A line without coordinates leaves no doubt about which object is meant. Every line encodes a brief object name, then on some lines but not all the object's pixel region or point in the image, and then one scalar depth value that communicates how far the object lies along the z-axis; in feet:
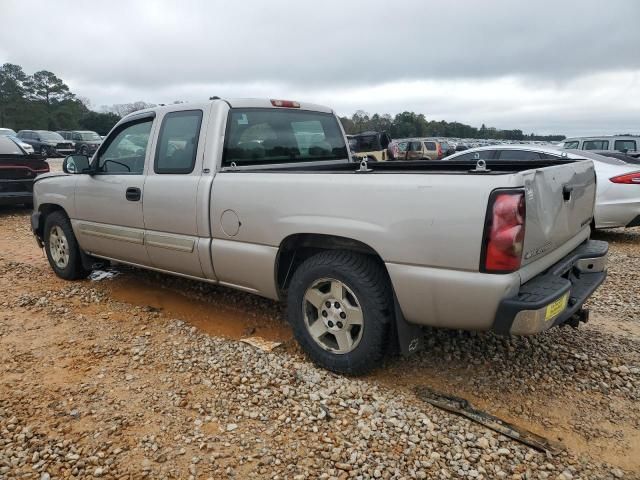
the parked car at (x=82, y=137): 105.19
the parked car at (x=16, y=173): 32.07
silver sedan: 23.81
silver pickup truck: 8.55
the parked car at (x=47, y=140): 92.00
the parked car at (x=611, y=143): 45.55
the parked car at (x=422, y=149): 76.18
